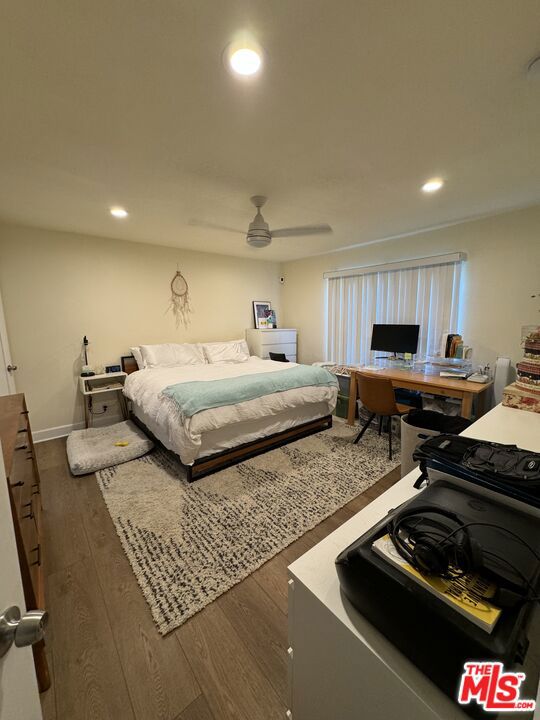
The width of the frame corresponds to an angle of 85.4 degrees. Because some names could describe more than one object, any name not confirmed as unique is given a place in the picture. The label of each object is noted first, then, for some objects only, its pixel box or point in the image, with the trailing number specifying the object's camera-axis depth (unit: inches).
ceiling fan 97.1
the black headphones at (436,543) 21.6
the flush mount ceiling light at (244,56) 42.4
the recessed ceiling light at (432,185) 87.4
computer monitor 138.8
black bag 29.7
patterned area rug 61.7
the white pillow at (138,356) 145.8
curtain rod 127.9
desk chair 109.6
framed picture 200.1
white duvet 92.9
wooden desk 103.8
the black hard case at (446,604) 18.9
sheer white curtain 133.9
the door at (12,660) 20.0
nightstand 134.4
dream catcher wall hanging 164.6
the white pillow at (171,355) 145.6
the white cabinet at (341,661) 21.7
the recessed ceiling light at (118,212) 105.3
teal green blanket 94.8
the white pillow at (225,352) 164.7
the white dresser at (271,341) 190.1
